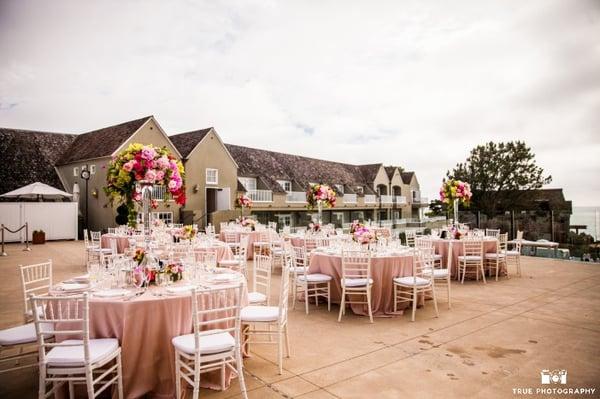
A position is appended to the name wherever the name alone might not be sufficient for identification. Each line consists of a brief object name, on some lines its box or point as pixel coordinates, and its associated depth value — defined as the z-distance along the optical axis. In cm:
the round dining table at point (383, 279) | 707
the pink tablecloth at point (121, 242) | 1281
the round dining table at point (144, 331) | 381
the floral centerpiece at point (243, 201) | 1909
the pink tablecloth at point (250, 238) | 1476
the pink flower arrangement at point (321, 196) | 1412
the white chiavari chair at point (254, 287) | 534
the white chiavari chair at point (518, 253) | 1084
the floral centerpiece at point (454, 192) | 1209
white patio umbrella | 1889
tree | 3309
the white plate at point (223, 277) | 476
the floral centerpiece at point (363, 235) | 748
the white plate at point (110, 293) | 397
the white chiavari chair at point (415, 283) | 668
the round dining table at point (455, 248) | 1069
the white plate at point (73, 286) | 444
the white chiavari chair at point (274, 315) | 447
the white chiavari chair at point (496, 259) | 1037
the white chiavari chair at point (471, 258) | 989
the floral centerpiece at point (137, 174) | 521
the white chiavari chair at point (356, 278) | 658
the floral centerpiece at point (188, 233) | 817
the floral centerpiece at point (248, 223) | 1537
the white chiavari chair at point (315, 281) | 709
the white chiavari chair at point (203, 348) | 347
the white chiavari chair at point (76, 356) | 330
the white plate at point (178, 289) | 411
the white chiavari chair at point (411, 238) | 1387
